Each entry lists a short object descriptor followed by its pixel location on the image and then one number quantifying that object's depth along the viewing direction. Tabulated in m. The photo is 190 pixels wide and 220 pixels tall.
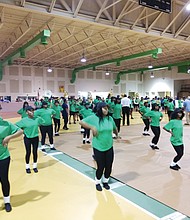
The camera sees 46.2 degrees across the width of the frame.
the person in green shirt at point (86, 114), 7.40
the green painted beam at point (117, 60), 14.11
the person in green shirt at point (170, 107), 11.84
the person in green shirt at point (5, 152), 2.94
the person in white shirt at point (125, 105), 11.16
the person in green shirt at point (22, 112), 7.02
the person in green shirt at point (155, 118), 6.27
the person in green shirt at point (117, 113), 8.22
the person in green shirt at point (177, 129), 4.46
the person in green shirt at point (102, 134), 3.48
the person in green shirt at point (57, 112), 8.79
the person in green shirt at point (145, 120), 7.96
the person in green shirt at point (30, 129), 4.38
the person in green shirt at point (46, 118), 5.93
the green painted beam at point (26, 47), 10.08
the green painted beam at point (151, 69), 21.31
